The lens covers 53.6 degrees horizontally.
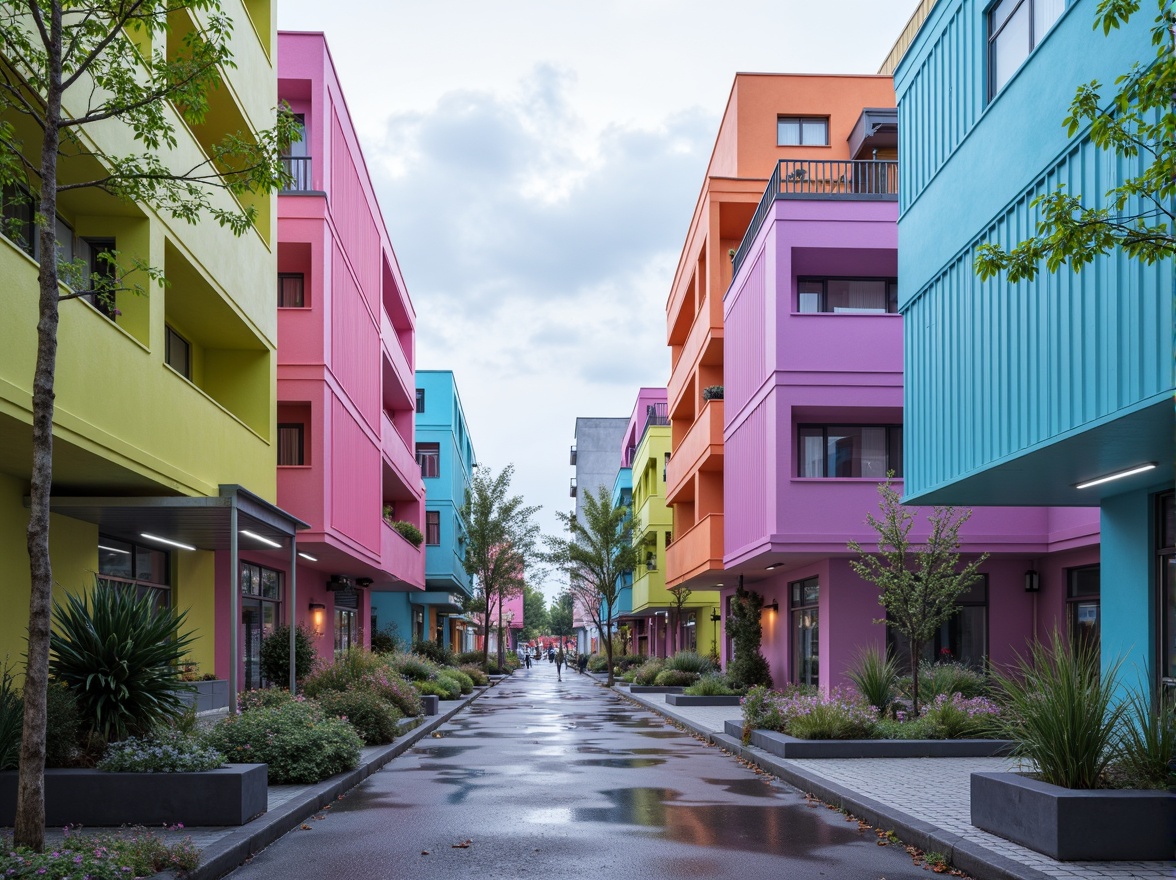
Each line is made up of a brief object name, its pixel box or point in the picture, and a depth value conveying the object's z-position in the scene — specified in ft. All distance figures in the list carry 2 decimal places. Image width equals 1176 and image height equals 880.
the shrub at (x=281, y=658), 72.69
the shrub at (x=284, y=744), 39.52
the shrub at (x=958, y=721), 51.31
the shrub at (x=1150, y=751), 28.12
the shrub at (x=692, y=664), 116.88
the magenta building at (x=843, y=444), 74.64
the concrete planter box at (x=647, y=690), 117.91
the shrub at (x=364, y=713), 54.60
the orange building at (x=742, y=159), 98.78
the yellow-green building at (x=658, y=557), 148.97
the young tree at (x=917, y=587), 55.52
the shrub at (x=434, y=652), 146.00
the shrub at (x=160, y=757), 31.86
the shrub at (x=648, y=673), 122.62
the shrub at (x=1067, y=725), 28.14
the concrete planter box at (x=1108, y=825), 26.50
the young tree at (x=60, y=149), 22.84
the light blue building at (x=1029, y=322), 33.17
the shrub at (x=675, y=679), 114.32
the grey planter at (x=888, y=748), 49.44
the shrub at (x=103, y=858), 21.58
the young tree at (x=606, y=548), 155.12
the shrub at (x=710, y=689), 92.63
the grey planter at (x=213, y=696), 60.95
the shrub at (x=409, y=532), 121.49
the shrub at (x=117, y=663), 34.12
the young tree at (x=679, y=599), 134.21
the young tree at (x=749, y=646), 95.55
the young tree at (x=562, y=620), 442.50
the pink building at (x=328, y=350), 72.02
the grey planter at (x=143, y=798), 31.12
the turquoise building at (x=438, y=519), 160.15
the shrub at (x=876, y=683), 57.88
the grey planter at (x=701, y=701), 90.43
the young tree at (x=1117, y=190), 21.86
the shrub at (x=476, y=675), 136.15
